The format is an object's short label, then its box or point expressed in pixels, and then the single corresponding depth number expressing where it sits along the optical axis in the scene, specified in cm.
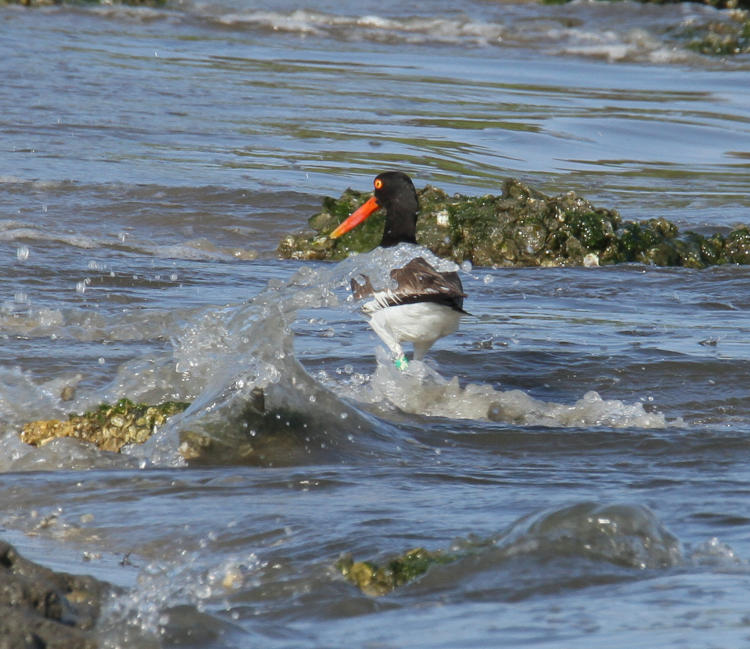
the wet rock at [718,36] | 3681
